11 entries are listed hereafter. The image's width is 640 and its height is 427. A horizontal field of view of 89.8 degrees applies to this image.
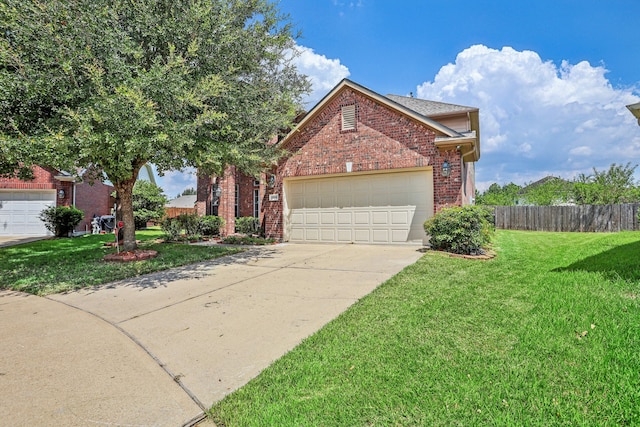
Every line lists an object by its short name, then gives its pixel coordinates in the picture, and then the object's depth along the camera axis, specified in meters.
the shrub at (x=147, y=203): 19.89
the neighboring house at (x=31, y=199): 16.09
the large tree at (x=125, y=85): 5.72
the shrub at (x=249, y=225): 13.93
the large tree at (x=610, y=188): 20.52
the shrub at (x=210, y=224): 13.64
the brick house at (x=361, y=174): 10.08
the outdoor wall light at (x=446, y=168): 9.78
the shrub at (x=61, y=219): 14.88
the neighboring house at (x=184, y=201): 38.53
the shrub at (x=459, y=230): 8.25
